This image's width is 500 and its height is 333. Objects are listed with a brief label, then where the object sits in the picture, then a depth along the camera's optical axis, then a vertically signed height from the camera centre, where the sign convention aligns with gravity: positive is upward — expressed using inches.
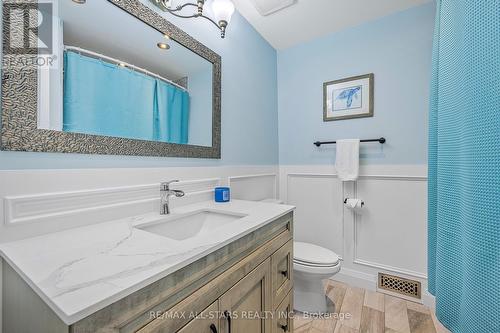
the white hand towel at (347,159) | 70.3 +2.2
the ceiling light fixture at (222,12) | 48.8 +35.6
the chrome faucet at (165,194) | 39.9 -5.6
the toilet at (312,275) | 56.1 -29.3
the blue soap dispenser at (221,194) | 52.9 -7.3
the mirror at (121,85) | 30.3 +14.2
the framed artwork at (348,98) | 72.0 +23.9
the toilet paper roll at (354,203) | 70.1 -12.5
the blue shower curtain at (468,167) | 24.6 -0.1
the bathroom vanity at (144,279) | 15.8 -10.8
